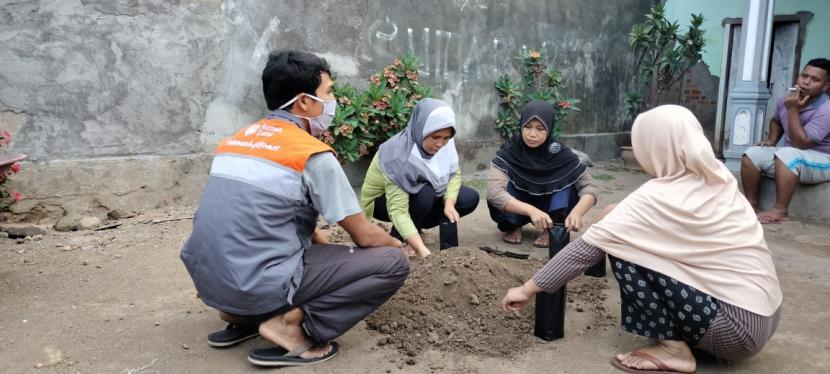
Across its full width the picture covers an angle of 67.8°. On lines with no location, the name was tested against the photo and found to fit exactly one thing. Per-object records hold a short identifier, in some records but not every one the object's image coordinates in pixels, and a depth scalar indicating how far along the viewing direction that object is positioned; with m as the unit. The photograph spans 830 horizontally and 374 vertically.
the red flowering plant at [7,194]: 4.31
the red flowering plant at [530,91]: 7.92
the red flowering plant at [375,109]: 5.82
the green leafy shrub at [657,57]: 8.77
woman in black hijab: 4.16
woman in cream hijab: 2.22
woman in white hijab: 3.79
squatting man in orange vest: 2.26
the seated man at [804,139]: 5.17
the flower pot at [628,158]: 9.14
